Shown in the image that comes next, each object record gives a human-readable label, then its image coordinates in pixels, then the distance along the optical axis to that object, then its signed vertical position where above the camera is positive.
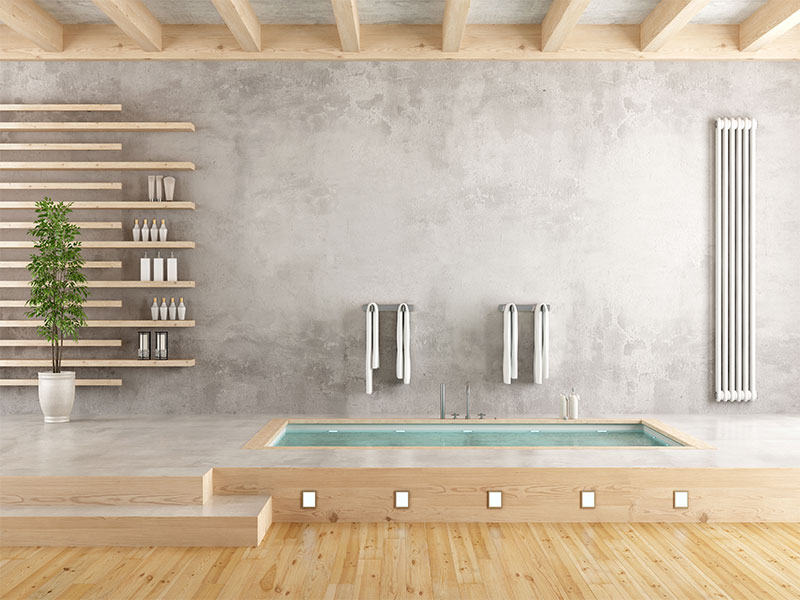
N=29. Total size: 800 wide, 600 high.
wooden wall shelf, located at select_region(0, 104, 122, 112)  5.93 +1.52
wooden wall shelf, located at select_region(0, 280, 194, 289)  5.89 +0.16
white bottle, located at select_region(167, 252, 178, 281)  5.93 +0.28
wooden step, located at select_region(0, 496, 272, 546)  3.76 -1.09
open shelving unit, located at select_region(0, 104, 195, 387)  5.89 +0.76
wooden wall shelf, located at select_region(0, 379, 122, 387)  5.91 -0.59
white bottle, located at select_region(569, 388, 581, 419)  5.76 -0.77
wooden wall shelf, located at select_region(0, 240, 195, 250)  5.89 +0.46
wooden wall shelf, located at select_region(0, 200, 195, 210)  5.89 +0.77
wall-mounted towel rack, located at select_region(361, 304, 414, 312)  6.00 -0.03
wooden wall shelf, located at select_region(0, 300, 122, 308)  5.91 +0.02
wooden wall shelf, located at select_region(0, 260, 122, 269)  5.93 +0.32
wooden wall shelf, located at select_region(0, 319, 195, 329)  5.88 -0.14
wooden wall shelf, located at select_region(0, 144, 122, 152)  5.90 +1.22
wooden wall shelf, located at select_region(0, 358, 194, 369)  5.86 -0.43
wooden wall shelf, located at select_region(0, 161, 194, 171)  5.90 +1.07
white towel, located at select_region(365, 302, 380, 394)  5.86 -0.30
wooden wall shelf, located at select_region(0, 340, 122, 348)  5.91 -0.29
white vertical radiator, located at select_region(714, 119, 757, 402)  6.03 +0.25
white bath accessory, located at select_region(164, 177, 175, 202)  5.95 +0.89
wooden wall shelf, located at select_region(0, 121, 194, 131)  5.91 +1.37
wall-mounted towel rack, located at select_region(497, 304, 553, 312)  6.00 -0.04
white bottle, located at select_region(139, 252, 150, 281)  5.93 +0.28
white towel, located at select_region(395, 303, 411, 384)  5.88 -0.32
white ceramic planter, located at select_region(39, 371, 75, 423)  5.57 -0.65
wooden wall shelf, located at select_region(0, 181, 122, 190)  5.95 +0.93
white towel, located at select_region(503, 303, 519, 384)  5.88 -0.33
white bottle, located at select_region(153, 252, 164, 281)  5.93 +0.28
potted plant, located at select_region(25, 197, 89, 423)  5.54 +0.09
